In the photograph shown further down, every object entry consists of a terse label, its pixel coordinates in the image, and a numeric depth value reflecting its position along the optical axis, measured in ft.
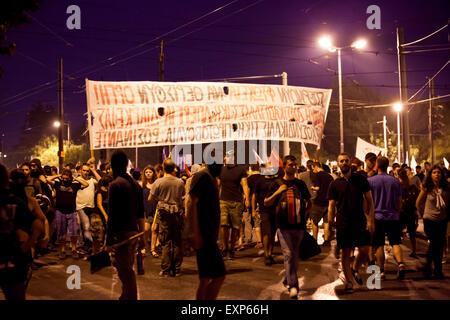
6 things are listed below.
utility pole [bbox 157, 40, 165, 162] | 80.63
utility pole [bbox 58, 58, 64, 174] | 96.43
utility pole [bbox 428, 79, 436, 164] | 128.42
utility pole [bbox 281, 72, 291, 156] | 52.75
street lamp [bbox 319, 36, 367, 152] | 71.67
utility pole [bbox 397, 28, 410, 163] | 67.10
